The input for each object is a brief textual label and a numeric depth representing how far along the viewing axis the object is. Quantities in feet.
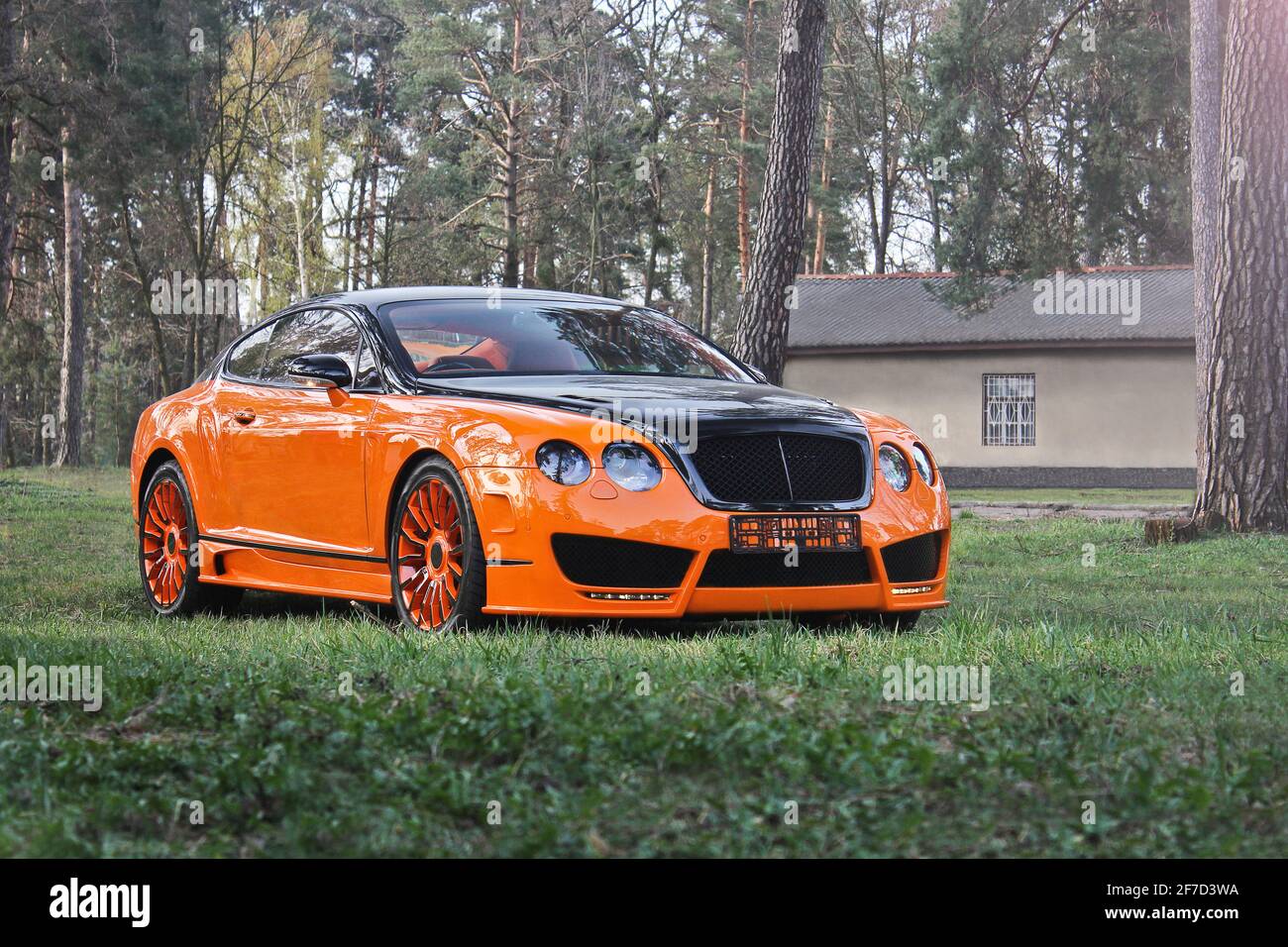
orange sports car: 21.42
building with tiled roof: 110.01
